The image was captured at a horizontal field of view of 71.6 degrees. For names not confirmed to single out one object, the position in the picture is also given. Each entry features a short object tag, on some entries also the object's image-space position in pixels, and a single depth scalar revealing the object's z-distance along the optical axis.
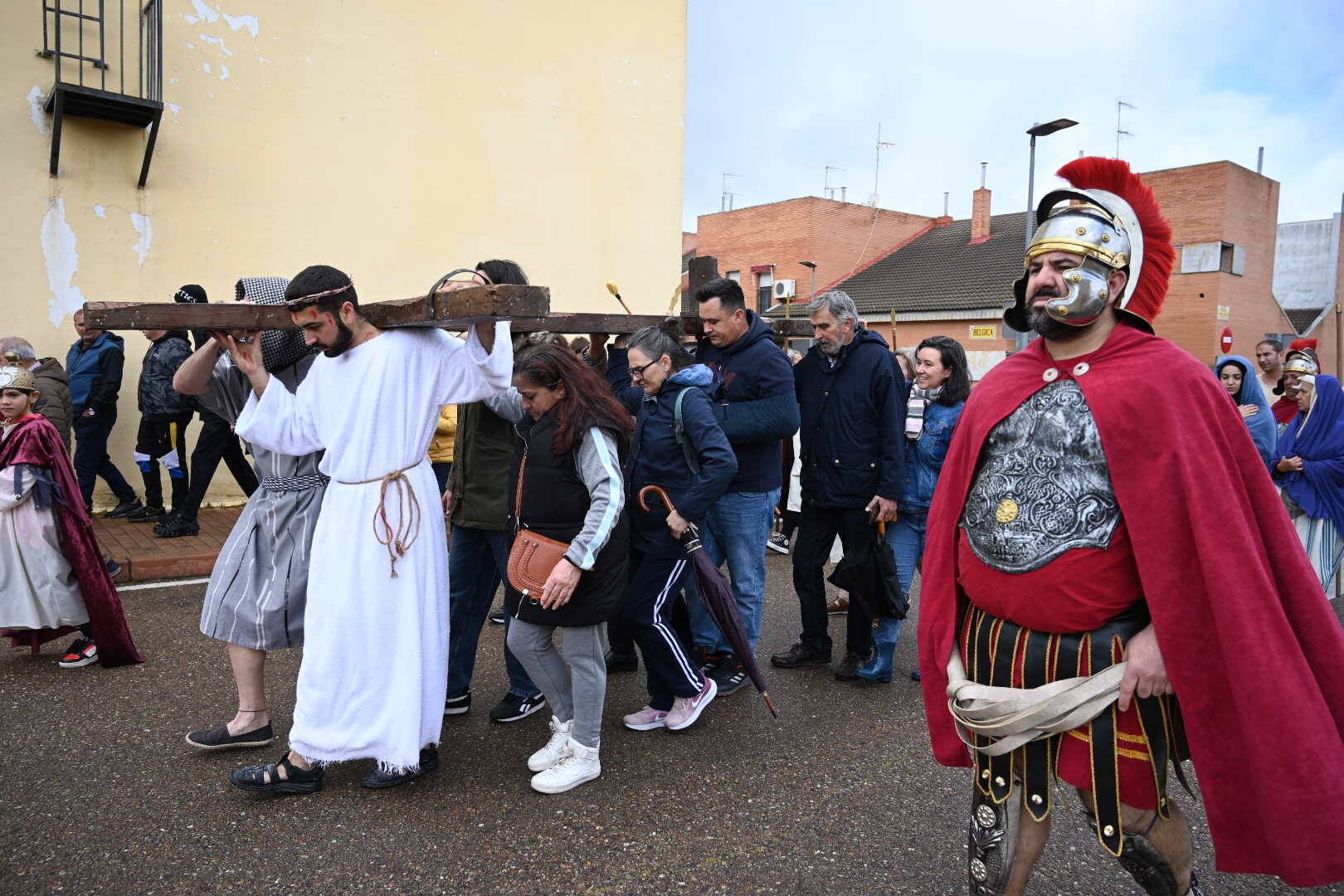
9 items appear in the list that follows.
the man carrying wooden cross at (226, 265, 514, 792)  3.42
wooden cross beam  2.93
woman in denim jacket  4.94
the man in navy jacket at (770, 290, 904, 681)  4.80
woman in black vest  3.59
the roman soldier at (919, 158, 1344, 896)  2.05
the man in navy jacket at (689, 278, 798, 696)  4.73
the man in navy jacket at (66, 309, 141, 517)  7.39
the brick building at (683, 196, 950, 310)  32.97
